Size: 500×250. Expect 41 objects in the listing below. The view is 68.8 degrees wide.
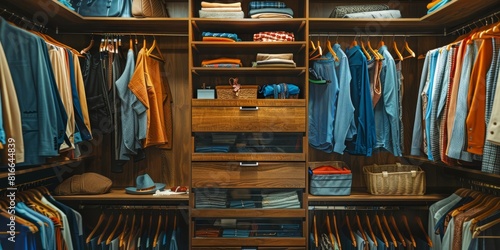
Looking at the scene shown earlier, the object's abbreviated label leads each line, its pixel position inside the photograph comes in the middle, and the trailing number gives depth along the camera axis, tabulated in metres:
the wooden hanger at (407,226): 2.57
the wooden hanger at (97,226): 2.62
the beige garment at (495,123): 1.60
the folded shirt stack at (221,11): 2.52
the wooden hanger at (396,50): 2.65
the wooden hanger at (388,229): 2.51
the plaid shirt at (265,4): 2.58
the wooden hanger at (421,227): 2.62
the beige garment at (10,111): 1.62
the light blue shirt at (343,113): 2.49
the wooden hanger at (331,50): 2.55
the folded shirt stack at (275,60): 2.48
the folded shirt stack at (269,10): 2.54
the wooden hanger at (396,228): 2.52
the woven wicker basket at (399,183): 2.57
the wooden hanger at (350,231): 2.50
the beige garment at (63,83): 2.13
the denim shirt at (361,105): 2.50
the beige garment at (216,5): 2.55
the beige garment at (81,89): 2.39
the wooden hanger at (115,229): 2.55
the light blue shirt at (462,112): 1.91
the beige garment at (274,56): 2.50
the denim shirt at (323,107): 2.52
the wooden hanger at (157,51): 2.67
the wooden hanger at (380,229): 2.49
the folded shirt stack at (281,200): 2.51
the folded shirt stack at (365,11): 2.58
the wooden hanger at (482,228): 1.92
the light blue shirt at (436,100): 2.18
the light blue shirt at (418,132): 2.44
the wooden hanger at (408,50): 2.62
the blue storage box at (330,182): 2.54
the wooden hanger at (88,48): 2.66
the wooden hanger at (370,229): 2.50
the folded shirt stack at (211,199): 2.50
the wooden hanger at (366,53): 2.58
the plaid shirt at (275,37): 2.54
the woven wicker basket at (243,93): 2.54
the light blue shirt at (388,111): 2.52
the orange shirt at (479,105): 1.79
